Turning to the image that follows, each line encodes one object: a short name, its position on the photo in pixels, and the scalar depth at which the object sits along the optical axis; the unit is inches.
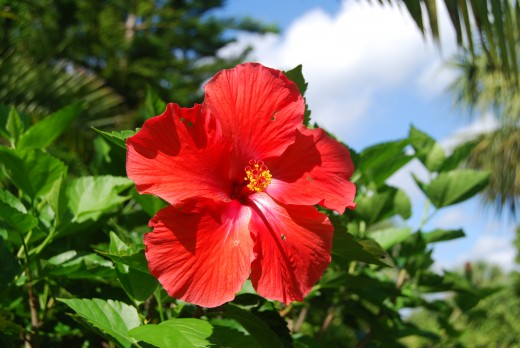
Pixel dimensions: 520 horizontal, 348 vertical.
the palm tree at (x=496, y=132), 395.5
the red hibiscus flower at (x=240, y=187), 19.3
